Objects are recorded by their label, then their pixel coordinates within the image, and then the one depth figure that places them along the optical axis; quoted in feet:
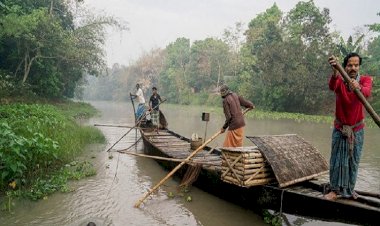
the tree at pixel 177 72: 163.84
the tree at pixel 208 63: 144.36
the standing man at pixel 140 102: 41.36
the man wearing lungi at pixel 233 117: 21.57
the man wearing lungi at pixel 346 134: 12.53
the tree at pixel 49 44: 55.36
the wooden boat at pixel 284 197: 12.39
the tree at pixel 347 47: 75.41
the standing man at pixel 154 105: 38.51
